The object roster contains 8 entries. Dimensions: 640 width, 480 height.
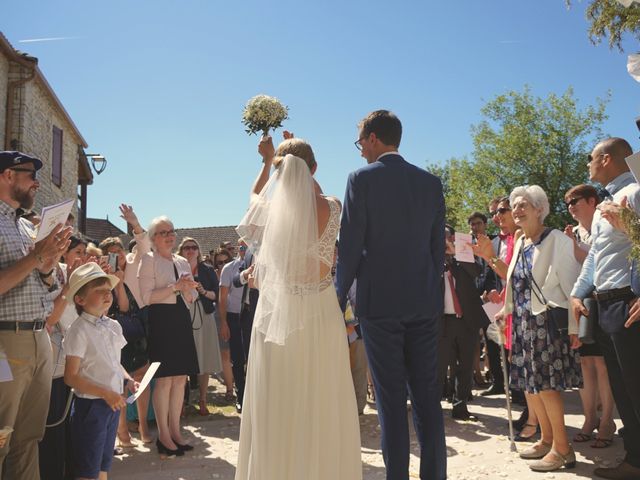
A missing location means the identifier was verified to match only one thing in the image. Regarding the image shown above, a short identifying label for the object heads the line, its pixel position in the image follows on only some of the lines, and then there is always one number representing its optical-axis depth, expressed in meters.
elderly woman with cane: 4.67
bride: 3.53
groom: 3.63
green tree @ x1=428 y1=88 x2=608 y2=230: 35.72
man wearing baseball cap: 3.46
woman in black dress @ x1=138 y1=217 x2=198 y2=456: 5.47
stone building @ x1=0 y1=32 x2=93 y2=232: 15.38
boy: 3.81
